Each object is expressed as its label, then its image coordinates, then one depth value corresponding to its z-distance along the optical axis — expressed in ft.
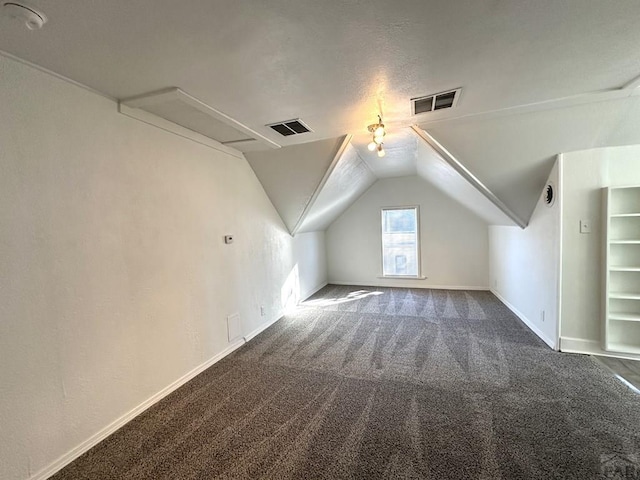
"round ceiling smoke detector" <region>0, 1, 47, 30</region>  3.80
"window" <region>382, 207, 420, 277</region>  20.22
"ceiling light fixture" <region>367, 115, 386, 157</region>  8.18
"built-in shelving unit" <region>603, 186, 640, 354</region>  8.87
